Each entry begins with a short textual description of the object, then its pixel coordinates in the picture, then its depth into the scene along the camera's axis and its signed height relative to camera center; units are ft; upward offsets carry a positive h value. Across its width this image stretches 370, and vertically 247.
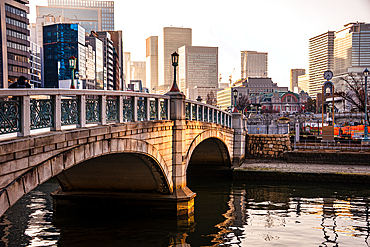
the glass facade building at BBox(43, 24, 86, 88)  318.65 +49.43
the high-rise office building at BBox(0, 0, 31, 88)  225.35 +41.42
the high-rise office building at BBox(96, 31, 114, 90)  401.08 +53.14
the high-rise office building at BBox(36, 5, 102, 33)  444.76 +103.25
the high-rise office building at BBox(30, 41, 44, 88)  317.63 +38.08
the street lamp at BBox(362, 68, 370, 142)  127.11 -7.95
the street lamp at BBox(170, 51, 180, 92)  59.77 +7.13
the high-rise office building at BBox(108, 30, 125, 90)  502.79 +84.34
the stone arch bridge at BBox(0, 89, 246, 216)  27.22 -3.43
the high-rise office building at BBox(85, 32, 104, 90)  364.17 +52.26
